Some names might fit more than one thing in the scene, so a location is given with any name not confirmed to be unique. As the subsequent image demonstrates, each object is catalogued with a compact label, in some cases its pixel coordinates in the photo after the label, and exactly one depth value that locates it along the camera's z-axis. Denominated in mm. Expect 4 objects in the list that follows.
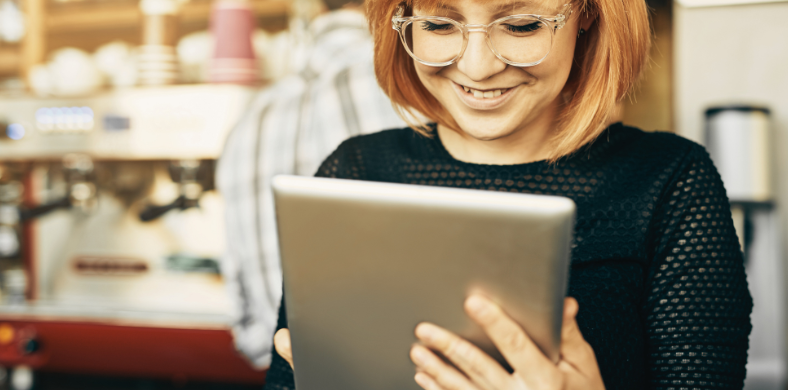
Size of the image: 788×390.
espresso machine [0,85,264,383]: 1385
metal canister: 1271
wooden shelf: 1610
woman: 608
